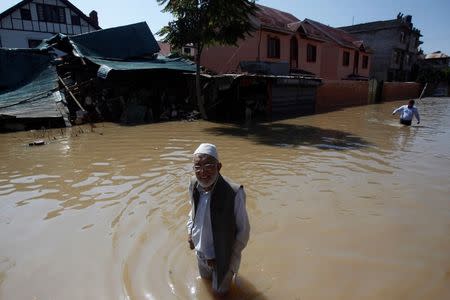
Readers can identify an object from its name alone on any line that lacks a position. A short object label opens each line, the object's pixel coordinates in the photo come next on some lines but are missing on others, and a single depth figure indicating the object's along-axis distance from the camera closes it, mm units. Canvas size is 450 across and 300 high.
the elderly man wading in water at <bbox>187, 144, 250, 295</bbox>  2430
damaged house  14430
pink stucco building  22188
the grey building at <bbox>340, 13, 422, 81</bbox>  42031
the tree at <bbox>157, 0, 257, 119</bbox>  13977
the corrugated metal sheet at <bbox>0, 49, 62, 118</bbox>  12562
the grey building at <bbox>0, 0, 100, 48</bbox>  25625
